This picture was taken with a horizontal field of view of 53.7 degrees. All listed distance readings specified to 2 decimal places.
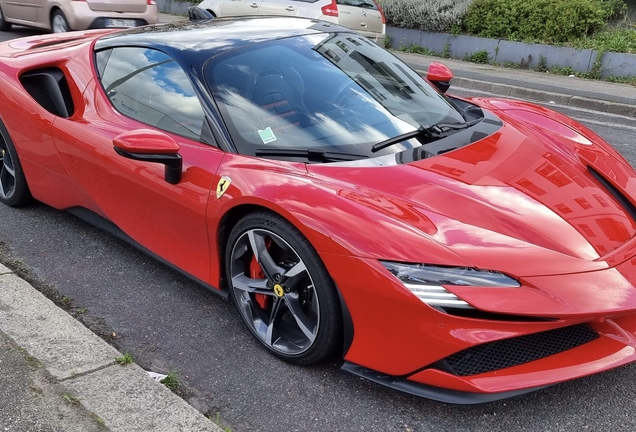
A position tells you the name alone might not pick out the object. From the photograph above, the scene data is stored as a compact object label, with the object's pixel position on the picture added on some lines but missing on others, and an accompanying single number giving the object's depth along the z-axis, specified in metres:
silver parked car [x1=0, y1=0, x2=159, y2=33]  10.05
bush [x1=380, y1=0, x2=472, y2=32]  12.03
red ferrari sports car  2.06
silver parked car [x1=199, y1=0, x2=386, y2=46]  10.45
